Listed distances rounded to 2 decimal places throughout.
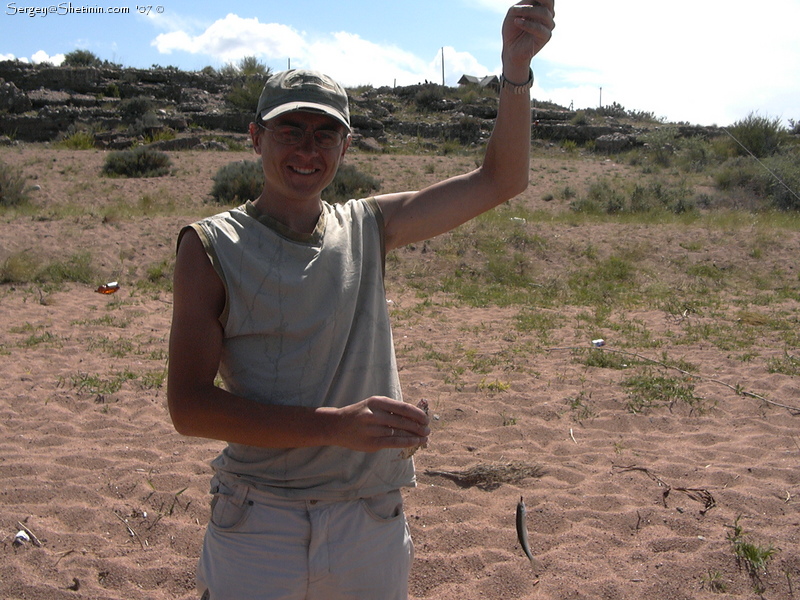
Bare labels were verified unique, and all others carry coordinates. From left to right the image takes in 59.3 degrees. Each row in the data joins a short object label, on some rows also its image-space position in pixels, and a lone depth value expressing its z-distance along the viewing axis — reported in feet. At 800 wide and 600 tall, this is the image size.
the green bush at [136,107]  86.38
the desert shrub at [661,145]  79.77
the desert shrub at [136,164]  57.26
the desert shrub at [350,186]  49.65
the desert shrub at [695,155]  72.69
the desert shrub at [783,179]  52.54
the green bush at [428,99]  106.78
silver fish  8.40
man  4.57
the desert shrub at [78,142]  71.82
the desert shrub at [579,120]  100.60
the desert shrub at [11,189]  45.29
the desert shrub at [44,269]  29.37
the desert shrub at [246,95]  92.12
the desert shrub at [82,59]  115.65
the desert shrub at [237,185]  48.55
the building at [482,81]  127.44
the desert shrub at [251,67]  114.10
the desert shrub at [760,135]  76.62
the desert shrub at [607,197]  49.62
